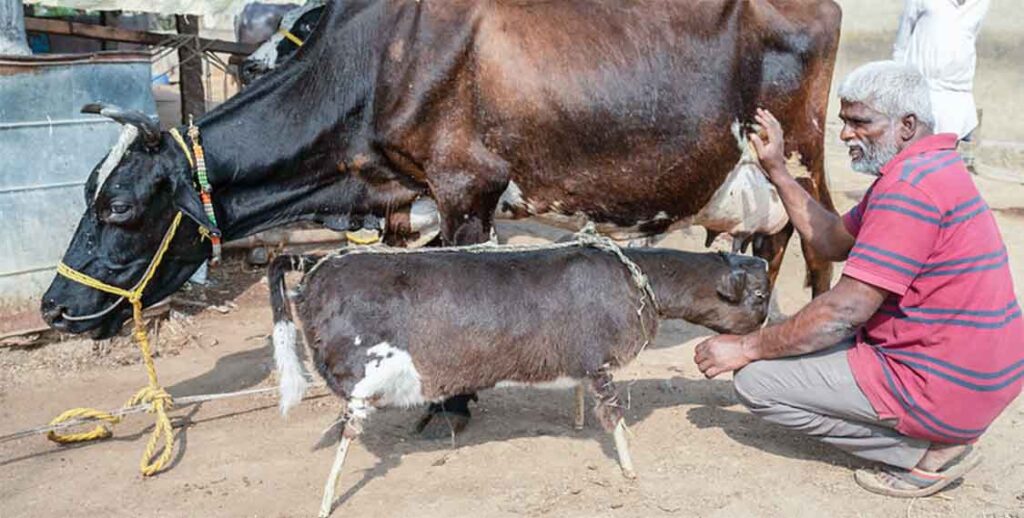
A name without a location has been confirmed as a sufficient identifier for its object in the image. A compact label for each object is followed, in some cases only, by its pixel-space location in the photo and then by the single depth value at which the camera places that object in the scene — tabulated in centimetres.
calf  389
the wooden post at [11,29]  614
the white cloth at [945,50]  773
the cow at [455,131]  465
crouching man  366
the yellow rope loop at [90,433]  466
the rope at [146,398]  448
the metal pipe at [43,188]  572
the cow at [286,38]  621
